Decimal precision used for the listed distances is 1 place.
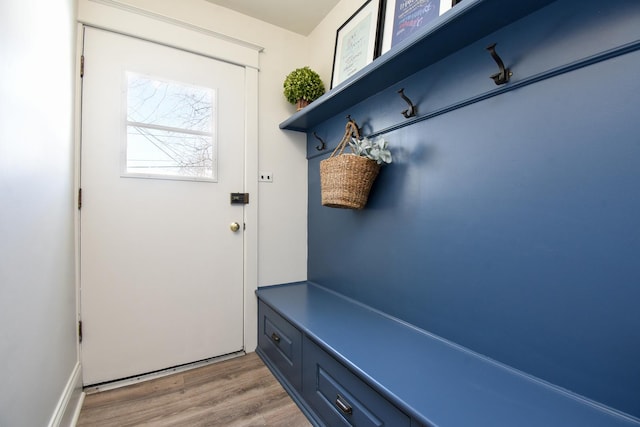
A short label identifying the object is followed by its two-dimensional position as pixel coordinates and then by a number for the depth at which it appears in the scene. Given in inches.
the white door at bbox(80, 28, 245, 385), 66.6
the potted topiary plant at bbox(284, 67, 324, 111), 81.5
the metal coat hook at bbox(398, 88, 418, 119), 53.1
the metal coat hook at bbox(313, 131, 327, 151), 83.0
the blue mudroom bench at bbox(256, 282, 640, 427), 32.7
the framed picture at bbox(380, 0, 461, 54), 52.2
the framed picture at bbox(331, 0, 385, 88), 65.0
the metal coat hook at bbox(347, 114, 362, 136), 66.7
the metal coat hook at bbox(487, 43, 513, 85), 39.9
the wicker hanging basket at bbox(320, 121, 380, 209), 56.6
